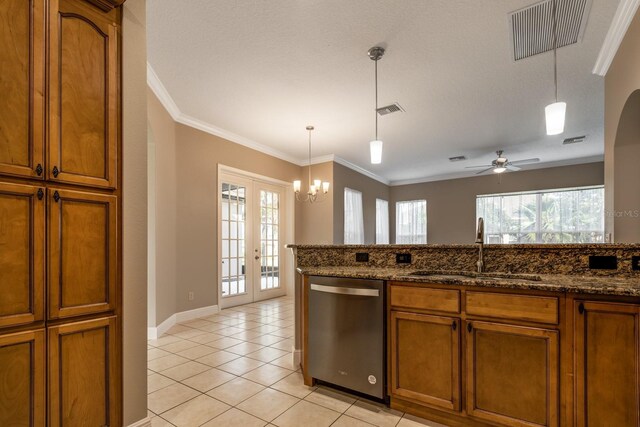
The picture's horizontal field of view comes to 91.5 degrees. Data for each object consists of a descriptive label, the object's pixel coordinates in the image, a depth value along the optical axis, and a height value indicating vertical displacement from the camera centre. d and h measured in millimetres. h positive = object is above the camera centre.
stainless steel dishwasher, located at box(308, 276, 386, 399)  2104 -851
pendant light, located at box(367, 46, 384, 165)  2831 +669
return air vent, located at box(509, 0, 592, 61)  2311 +1511
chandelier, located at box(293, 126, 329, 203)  5169 +447
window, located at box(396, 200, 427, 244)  8836 -236
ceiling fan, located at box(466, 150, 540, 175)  5711 +914
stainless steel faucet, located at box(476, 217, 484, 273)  2174 -219
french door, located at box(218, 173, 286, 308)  5129 -466
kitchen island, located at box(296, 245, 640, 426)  1509 -697
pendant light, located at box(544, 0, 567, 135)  2207 +686
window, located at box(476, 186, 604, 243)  6676 -78
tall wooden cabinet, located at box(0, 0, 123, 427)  1365 +7
